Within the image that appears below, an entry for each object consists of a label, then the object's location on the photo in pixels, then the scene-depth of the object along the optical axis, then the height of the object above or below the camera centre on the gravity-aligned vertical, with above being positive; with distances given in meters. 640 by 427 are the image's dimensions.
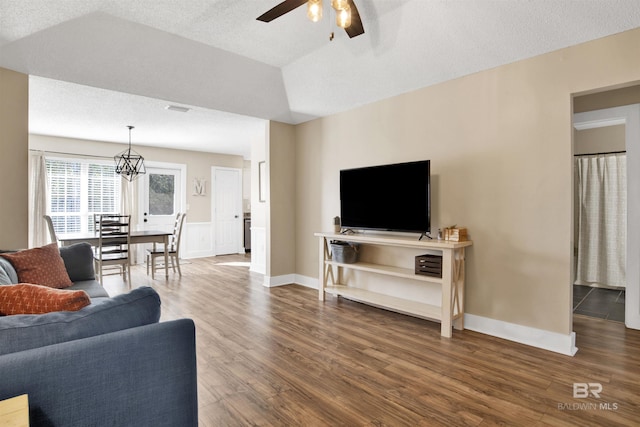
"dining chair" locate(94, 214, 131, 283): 4.82 -0.38
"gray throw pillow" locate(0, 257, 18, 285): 2.16 -0.41
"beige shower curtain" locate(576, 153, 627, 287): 4.61 -0.08
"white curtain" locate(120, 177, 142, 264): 6.92 +0.28
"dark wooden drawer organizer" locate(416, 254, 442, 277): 3.18 -0.49
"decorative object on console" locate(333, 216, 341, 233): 4.27 -0.13
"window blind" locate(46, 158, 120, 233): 6.22 +0.45
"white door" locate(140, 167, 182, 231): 7.29 +0.38
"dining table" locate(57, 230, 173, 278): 4.85 -0.37
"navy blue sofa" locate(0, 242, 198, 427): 1.03 -0.50
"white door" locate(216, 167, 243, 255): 8.21 +0.11
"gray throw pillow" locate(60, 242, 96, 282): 3.23 -0.46
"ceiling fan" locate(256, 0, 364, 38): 2.02 +1.29
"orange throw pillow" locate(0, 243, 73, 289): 2.60 -0.42
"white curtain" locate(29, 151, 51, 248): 5.79 +0.26
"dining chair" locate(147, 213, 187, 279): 5.61 -0.65
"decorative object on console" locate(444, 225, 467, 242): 3.10 -0.19
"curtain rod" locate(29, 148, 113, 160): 6.05 +1.16
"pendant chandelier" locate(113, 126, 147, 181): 5.70 +0.93
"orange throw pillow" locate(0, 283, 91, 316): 1.27 -0.33
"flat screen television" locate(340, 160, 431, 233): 3.34 +0.18
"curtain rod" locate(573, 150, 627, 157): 4.62 +0.87
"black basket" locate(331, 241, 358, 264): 4.02 -0.47
